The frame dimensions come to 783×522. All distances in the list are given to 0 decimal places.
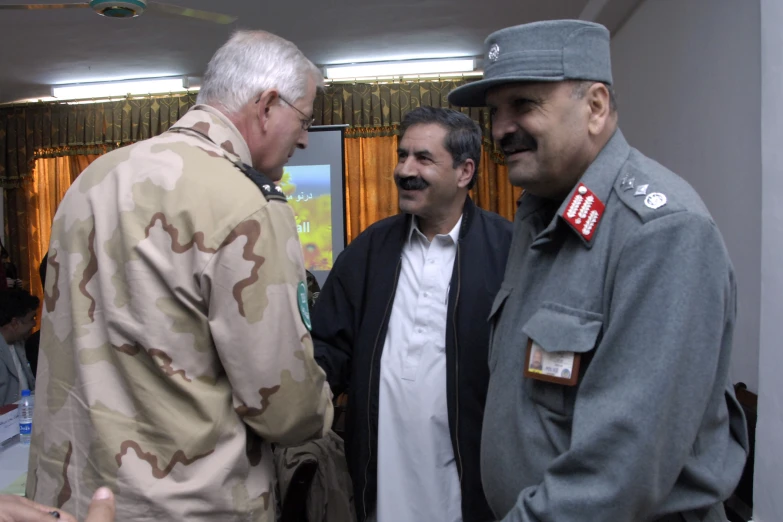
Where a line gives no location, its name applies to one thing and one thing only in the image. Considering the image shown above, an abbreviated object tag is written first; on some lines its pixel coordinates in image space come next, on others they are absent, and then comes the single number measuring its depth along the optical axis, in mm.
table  1835
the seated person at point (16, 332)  3301
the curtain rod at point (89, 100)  6208
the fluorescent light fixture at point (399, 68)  5609
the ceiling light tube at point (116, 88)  5902
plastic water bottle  2235
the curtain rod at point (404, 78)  5879
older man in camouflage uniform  1028
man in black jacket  1645
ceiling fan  2758
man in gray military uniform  815
